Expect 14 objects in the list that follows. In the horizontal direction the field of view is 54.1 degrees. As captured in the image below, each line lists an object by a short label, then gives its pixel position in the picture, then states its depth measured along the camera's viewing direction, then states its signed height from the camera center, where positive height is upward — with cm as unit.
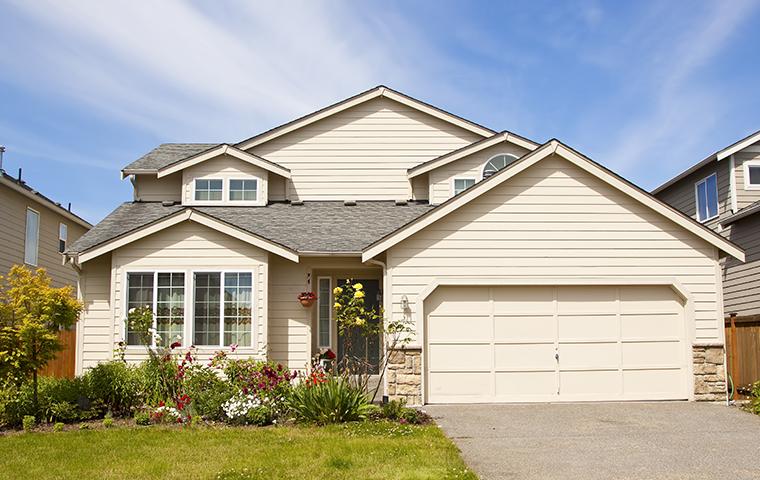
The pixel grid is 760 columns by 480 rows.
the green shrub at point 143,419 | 1201 -155
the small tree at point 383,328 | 1310 -13
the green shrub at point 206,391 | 1227 -117
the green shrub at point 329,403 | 1182 -130
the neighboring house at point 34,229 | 2119 +297
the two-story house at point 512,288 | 1423 +65
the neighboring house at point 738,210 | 1916 +296
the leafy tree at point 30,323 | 1212 +0
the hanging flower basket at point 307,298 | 1549 +49
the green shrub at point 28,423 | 1168 -156
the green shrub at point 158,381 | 1316 -104
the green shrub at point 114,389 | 1280 -115
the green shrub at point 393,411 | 1209 -145
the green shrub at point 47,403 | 1214 -131
